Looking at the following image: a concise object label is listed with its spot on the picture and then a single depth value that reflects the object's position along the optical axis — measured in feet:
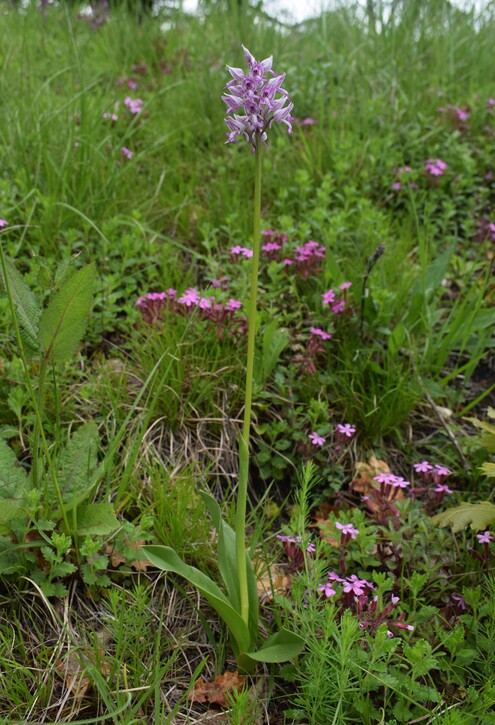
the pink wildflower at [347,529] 1.83
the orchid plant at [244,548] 1.42
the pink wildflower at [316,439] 2.10
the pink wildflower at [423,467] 2.06
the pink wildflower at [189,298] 2.30
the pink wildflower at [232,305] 2.31
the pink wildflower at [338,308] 2.38
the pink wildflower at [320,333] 2.32
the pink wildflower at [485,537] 1.83
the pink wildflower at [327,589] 1.68
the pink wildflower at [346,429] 2.13
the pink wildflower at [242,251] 2.57
